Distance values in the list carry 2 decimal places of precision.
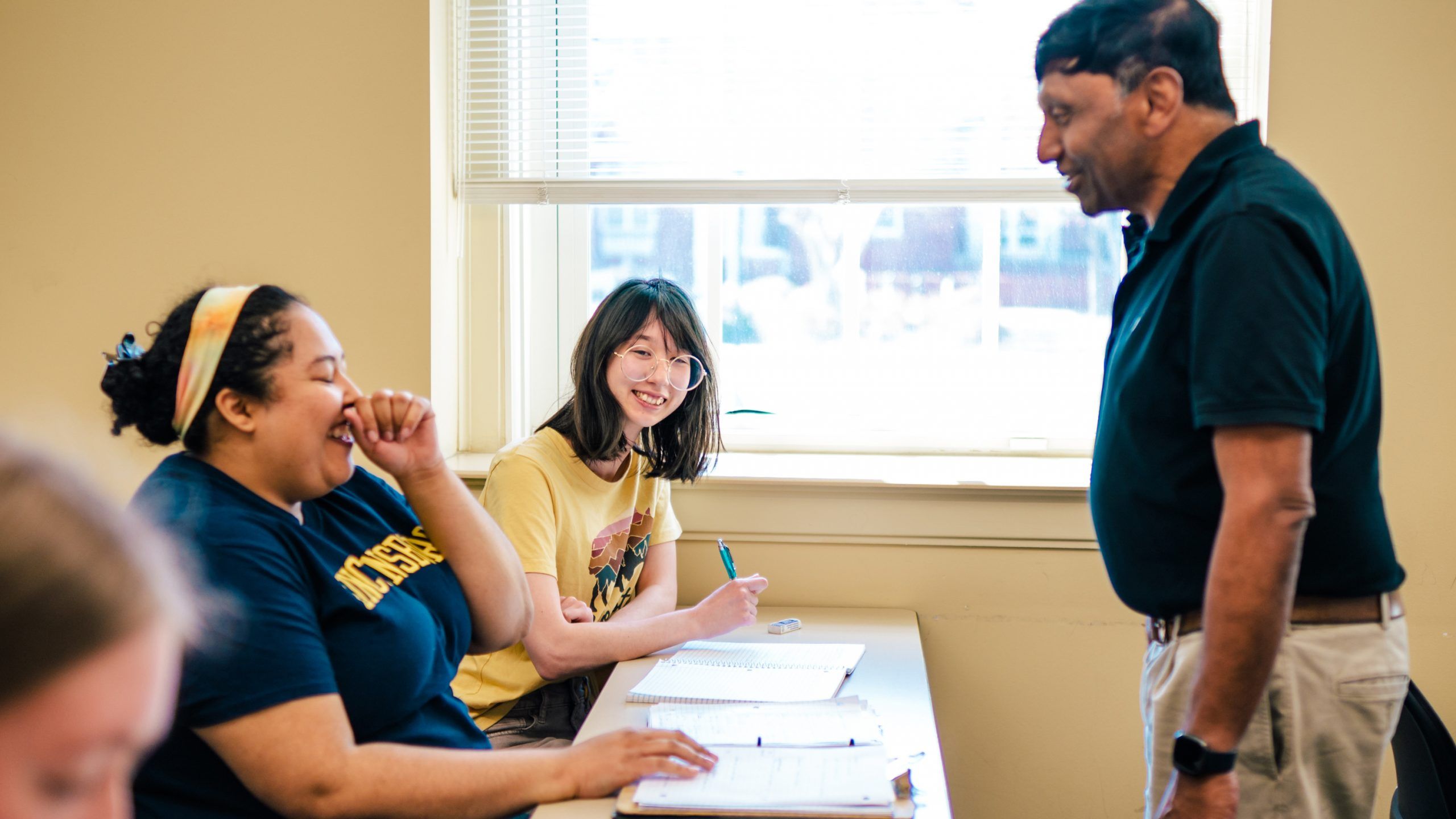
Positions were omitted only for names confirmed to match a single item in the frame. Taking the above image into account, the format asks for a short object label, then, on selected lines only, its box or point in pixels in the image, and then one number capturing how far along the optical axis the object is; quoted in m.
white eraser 2.13
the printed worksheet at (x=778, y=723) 1.39
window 2.39
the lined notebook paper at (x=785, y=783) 1.20
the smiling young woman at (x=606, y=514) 1.85
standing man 1.10
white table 1.29
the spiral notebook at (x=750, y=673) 1.65
